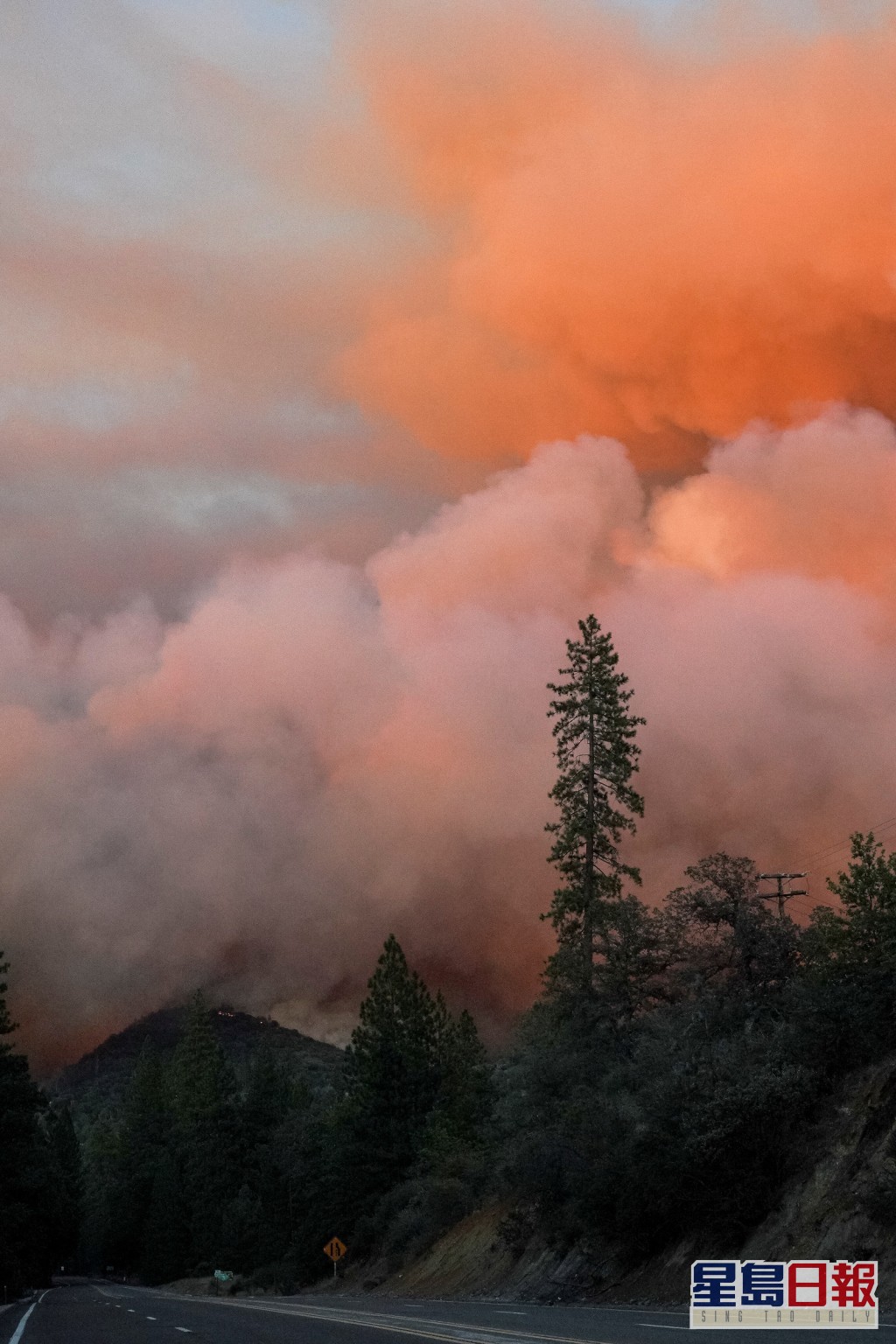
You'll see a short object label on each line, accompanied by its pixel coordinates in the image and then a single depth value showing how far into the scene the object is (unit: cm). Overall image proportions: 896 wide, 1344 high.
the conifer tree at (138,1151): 15962
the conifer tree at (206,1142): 13250
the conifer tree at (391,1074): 9069
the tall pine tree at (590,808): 6131
